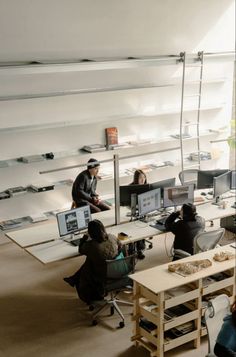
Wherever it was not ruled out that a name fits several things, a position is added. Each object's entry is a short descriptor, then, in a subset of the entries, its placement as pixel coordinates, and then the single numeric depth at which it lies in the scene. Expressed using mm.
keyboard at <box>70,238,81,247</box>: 5973
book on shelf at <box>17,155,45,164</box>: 7805
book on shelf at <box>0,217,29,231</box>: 7802
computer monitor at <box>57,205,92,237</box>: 6025
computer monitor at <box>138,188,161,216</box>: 6656
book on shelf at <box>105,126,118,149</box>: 8656
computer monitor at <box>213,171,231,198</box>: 7327
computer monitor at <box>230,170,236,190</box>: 7575
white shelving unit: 7734
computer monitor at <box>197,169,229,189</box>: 7535
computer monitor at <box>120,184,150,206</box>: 6781
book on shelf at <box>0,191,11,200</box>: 7735
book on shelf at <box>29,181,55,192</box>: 8008
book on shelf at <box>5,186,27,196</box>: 7824
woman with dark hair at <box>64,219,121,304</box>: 5478
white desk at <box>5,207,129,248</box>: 6130
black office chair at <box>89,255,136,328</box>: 5422
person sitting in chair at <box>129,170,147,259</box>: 7234
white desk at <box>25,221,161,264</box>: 5730
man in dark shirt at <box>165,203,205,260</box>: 6059
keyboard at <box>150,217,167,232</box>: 6474
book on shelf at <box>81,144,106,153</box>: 8407
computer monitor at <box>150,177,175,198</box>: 6882
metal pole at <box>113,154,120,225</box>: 6372
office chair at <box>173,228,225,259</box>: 5812
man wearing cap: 7570
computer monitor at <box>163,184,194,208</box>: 6945
